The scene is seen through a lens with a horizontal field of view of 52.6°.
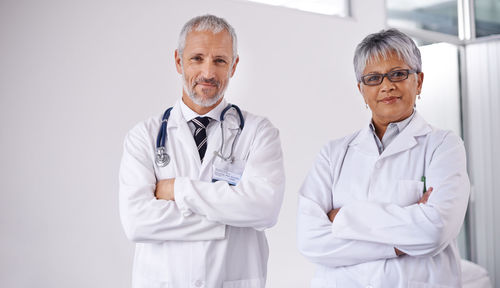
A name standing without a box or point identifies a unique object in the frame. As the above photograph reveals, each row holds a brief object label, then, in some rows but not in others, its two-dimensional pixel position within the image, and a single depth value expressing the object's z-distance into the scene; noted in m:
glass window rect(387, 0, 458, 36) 4.97
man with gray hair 1.88
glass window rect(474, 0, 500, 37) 5.40
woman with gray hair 1.76
